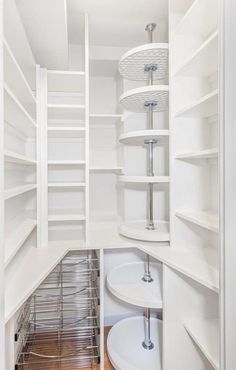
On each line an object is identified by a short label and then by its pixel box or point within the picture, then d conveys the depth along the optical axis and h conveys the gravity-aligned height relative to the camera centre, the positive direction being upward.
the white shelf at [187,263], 1.06 -0.42
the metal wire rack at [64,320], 1.65 -1.11
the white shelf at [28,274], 1.02 -0.49
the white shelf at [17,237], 1.05 -0.30
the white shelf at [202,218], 1.10 -0.19
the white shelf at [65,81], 1.61 +0.71
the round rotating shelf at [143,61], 1.39 +0.74
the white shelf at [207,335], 1.04 -0.75
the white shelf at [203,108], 1.11 +0.38
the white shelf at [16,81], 1.00 +0.50
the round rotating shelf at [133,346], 1.50 -1.13
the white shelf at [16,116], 1.04 +0.36
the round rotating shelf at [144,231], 1.51 -0.34
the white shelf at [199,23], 1.15 +0.83
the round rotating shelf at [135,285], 1.41 -0.69
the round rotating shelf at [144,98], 1.42 +0.52
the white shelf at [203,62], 1.08 +0.62
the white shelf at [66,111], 1.60 +0.51
